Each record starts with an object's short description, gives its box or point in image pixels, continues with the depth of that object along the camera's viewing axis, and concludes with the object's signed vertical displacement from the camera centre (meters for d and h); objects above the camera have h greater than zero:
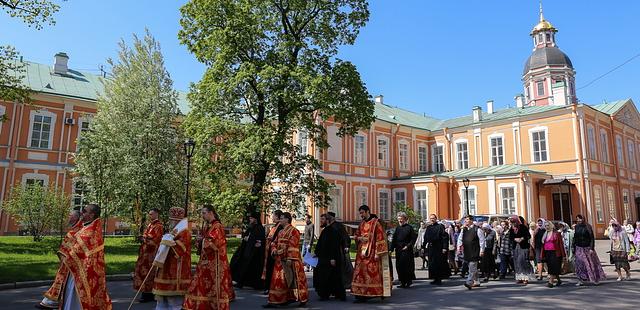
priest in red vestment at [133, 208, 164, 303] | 8.81 -0.45
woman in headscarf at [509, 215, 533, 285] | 11.39 -0.41
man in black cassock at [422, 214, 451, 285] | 11.52 -0.45
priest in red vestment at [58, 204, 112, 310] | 6.16 -0.52
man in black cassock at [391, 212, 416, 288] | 10.84 -0.40
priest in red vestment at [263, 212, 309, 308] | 8.41 -0.76
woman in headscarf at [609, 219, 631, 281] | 11.67 -0.29
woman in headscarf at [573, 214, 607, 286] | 10.89 -0.51
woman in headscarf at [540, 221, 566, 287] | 10.76 -0.39
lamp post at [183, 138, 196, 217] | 15.74 +2.93
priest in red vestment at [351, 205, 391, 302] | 8.91 -0.58
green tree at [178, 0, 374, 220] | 17.03 +5.22
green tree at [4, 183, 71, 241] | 19.09 +0.83
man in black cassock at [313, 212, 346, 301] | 9.15 -0.65
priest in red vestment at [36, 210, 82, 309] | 7.49 -1.05
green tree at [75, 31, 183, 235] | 20.50 +3.70
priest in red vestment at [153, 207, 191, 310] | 7.23 -0.60
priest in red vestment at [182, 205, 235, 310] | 6.87 -0.63
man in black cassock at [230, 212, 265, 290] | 10.69 -0.69
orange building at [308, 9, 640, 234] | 30.08 +5.06
